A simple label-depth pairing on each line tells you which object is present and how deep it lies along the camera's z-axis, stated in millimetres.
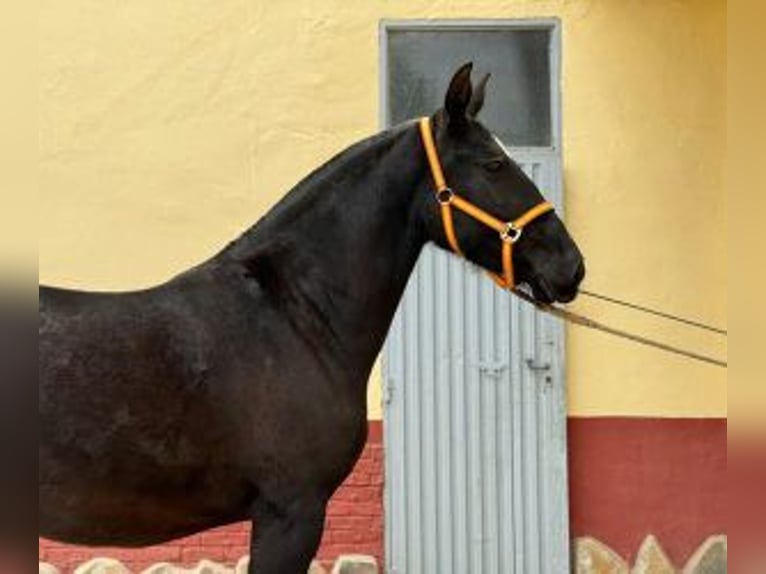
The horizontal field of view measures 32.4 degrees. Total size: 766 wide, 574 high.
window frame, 6172
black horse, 3324
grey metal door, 6070
